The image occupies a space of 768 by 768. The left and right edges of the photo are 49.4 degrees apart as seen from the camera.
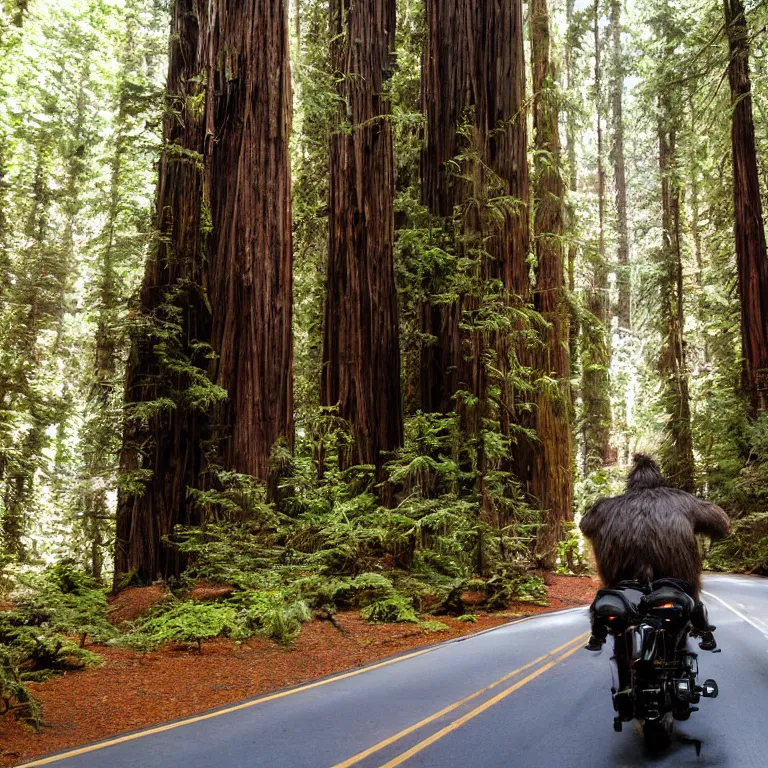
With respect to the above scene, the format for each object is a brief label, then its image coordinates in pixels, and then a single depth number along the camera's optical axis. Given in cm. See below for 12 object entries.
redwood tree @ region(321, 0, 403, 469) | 1656
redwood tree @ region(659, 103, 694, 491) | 2695
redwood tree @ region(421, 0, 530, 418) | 1639
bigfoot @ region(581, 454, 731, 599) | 570
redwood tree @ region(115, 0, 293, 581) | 1242
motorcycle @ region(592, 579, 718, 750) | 521
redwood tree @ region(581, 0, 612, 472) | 2231
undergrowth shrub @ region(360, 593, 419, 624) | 1173
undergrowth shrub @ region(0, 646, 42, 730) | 651
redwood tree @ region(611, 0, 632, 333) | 3594
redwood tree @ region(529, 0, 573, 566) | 1780
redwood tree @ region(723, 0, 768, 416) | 2284
